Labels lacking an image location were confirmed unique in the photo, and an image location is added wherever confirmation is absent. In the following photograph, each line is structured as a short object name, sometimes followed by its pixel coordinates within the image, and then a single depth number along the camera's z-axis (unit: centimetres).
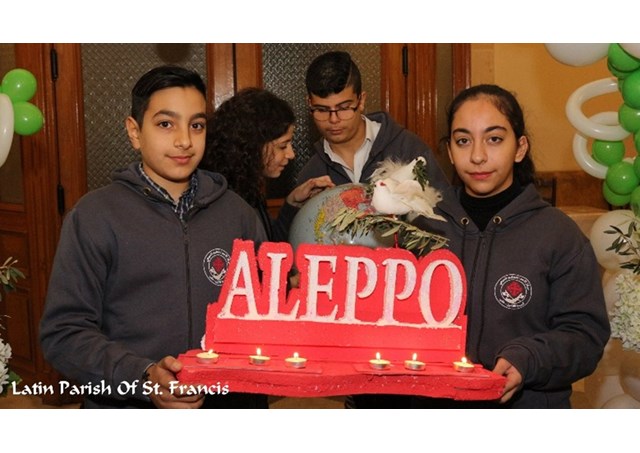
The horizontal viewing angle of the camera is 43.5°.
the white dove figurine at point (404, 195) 208
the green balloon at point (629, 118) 302
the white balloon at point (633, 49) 268
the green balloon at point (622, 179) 321
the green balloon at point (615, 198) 325
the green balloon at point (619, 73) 295
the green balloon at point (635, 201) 303
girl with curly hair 284
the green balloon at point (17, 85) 294
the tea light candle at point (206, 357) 200
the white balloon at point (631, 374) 293
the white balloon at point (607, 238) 322
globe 236
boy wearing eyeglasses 316
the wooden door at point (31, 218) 429
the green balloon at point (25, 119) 290
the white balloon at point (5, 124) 282
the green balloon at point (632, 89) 290
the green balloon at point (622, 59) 285
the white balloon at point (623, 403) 290
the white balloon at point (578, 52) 290
